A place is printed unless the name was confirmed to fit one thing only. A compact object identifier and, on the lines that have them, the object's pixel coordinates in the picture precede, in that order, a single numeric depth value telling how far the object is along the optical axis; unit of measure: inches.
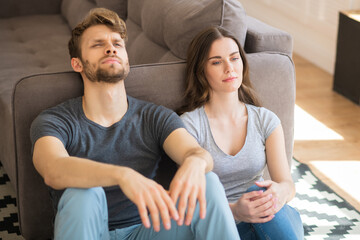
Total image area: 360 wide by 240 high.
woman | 73.5
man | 59.8
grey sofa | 74.3
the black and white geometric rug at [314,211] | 87.4
